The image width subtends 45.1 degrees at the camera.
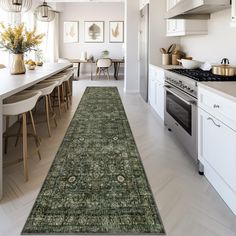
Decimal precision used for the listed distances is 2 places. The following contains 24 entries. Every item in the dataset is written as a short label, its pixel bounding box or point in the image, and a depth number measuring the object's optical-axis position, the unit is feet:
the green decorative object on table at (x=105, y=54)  40.06
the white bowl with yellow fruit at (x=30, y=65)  15.47
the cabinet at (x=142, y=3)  20.58
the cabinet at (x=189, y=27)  14.30
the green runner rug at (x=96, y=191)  6.23
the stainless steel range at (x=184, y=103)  9.47
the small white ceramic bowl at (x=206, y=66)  12.77
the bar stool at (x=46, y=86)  11.52
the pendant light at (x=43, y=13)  18.51
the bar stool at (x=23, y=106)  7.88
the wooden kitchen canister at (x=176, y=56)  17.89
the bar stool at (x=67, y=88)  19.22
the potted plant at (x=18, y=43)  11.64
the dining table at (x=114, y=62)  36.34
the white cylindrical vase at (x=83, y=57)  38.37
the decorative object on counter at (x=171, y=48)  19.26
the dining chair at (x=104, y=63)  35.70
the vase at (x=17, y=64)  12.55
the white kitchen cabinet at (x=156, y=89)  15.34
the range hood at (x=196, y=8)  10.26
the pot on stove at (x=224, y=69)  10.09
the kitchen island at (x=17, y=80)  7.69
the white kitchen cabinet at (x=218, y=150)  6.63
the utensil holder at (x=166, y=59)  18.42
